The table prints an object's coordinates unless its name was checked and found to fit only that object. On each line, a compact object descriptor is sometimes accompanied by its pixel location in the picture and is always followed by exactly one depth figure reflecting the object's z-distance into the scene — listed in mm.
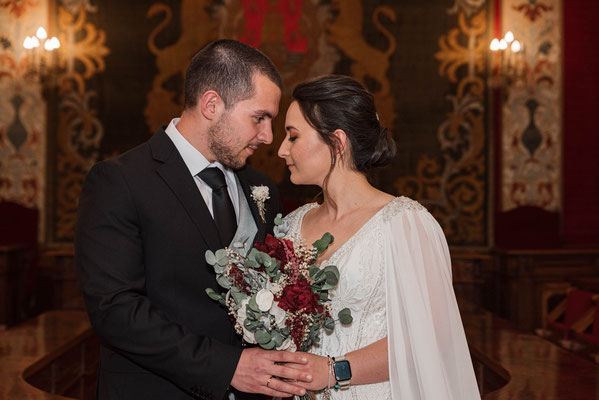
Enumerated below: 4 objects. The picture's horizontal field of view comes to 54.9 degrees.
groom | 1657
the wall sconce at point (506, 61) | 5848
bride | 1797
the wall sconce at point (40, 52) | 5852
